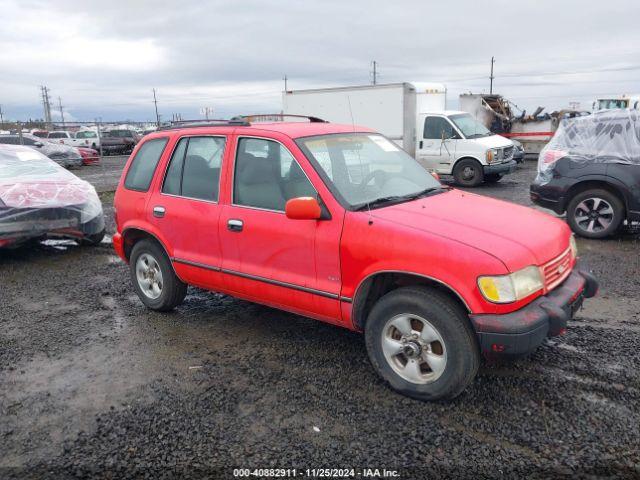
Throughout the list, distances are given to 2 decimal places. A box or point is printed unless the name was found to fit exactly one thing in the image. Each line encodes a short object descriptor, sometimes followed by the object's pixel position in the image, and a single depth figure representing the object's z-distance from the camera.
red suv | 3.17
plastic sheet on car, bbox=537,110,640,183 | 7.42
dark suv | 7.31
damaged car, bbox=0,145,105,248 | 6.99
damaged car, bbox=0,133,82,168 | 20.83
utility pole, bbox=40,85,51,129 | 68.62
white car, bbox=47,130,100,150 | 32.03
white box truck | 13.81
